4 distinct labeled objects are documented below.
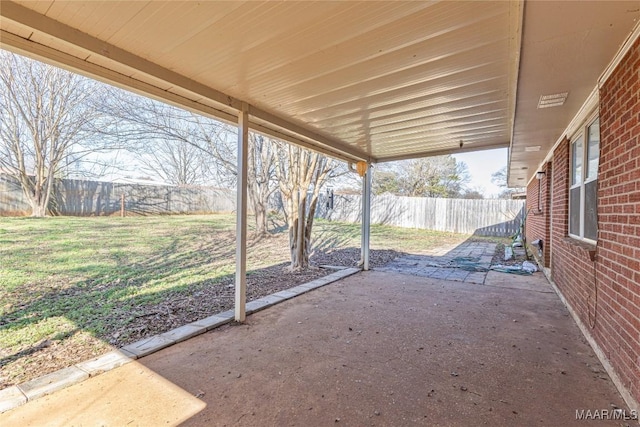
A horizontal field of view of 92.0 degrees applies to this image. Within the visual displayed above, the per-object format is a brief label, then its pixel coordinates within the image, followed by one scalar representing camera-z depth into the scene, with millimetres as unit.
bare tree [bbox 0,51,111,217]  7449
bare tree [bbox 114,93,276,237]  6473
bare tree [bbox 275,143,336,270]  5750
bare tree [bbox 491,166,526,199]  23734
